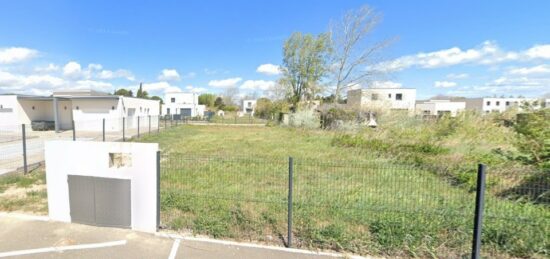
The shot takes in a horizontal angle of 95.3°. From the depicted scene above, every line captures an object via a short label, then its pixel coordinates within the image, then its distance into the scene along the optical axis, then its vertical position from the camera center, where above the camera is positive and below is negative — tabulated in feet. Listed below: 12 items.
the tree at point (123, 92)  209.40 +17.71
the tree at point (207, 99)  230.64 +13.82
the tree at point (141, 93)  200.89 +16.16
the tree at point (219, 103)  223.71 +10.23
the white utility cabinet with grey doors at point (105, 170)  11.58 -2.81
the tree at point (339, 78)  88.48 +13.75
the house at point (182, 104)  168.55 +6.39
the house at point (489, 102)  200.34 +13.86
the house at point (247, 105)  261.73 +10.24
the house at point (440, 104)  177.78 +10.06
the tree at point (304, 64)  98.32 +20.85
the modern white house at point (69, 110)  62.34 +0.33
